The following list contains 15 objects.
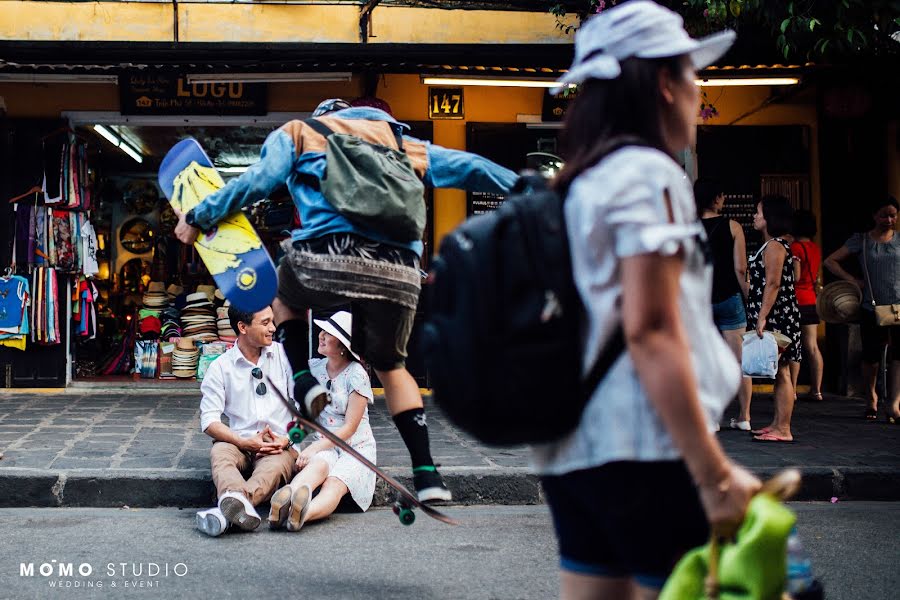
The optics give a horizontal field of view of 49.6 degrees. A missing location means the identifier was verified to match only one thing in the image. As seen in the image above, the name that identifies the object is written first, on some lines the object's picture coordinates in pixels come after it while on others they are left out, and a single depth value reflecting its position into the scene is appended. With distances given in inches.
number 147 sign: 423.5
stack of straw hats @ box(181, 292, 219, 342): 465.1
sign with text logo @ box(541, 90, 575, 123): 426.3
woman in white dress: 217.9
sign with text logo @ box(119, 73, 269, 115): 409.4
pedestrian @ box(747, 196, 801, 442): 289.9
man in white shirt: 219.6
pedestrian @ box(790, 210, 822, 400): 350.9
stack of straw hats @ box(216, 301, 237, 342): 466.0
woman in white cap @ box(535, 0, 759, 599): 68.4
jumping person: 149.8
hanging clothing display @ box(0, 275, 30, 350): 395.9
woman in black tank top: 297.3
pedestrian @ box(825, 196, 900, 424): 346.3
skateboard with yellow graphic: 156.6
